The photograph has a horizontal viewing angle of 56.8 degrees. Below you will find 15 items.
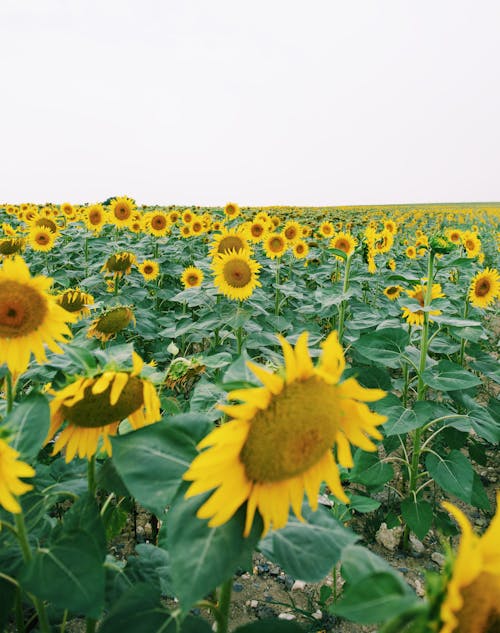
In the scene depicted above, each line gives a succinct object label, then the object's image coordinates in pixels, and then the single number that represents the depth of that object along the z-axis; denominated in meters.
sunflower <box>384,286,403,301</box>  5.32
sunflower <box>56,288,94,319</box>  2.75
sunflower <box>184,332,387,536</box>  0.76
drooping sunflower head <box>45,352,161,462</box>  1.08
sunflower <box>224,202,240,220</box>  7.82
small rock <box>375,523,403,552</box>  2.62
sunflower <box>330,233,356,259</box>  5.72
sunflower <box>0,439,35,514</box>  0.82
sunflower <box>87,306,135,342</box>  2.50
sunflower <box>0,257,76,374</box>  1.39
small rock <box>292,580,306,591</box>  2.30
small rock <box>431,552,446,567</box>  2.54
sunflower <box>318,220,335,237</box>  8.02
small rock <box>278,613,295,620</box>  2.11
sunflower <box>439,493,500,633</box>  0.56
